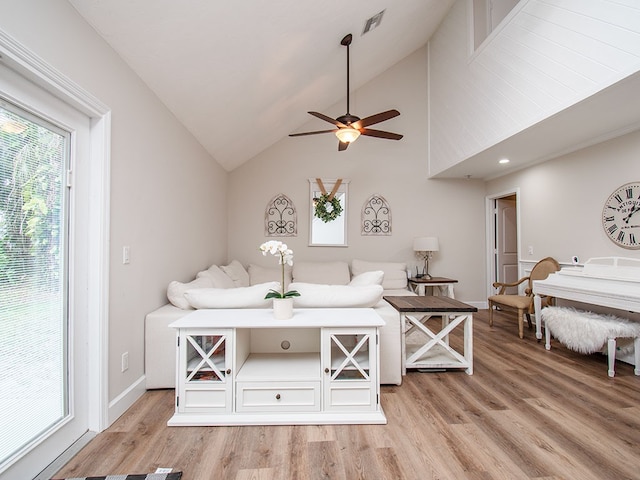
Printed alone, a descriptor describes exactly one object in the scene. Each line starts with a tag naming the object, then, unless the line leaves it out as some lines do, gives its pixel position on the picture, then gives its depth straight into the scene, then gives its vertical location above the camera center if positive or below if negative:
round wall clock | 3.01 +0.25
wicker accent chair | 3.76 -0.74
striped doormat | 1.45 -1.12
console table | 1.93 -0.88
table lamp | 4.85 -0.10
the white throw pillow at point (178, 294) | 2.50 -0.42
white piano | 2.64 -0.42
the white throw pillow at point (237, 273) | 4.17 -0.44
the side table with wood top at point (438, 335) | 2.62 -0.81
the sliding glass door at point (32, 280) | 1.36 -0.18
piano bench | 2.69 -0.83
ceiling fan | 3.09 +1.21
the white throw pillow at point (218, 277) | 3.23 -0.39
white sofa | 2.30 -0.56
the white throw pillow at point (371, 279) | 2.80 -0.34
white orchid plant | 2.15 -0.09
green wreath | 4.99 +0.53
